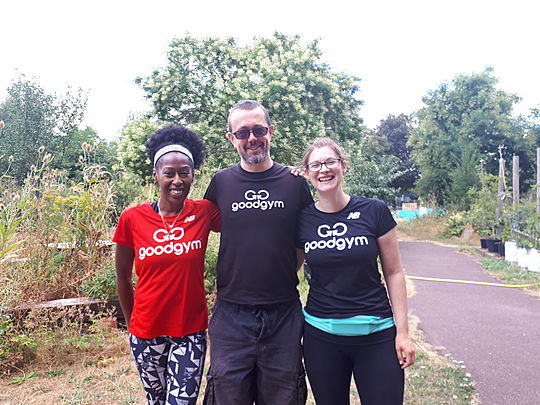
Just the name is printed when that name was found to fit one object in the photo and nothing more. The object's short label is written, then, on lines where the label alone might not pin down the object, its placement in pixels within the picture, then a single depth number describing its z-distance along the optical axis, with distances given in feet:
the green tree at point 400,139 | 114.21
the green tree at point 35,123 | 58.34
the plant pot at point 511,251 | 35.45
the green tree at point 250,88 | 43.32
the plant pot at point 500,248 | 40.30
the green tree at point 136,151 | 40.93
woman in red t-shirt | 7.11
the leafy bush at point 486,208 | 51.31
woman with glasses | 6.79
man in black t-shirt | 7.02
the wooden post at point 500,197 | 47.33
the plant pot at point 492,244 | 42.88
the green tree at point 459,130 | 84.33
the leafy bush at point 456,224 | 60.85
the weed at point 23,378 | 12.32
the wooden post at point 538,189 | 33.47
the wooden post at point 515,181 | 40.93
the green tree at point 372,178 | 38.91
